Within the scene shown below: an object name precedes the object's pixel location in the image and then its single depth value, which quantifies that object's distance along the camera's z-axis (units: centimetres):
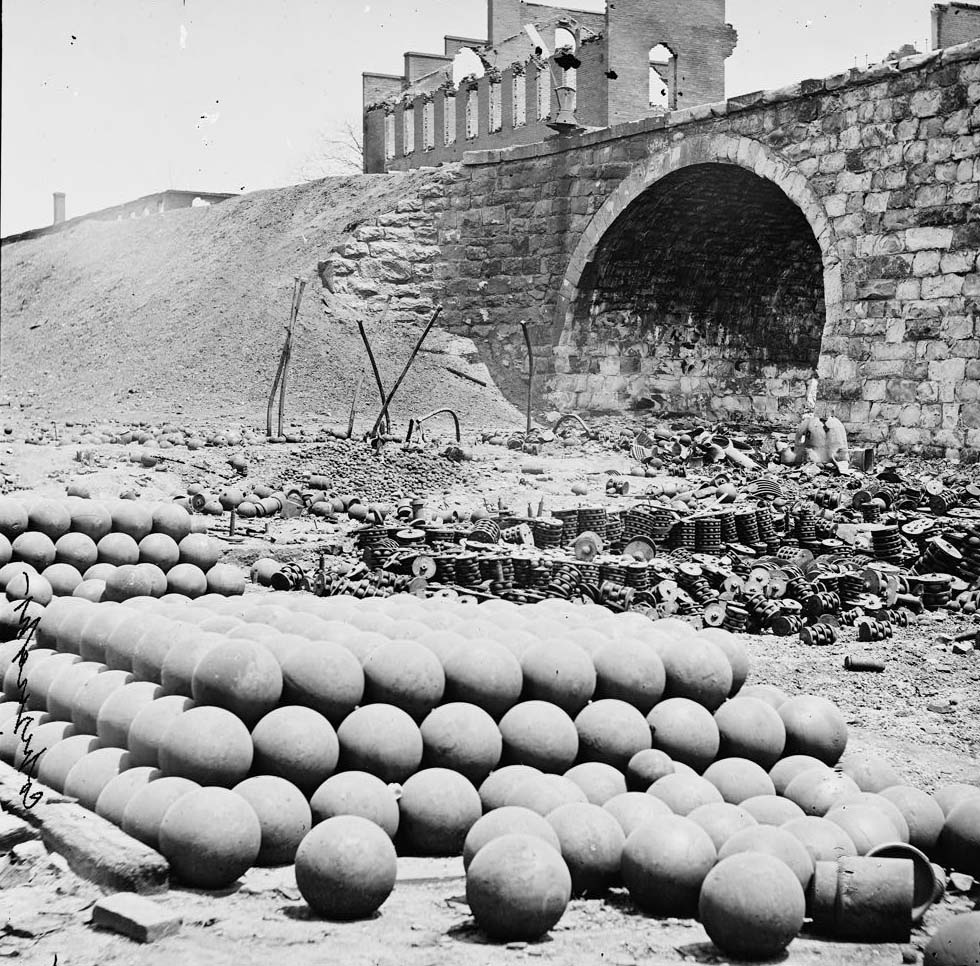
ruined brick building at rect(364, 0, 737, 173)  3116
